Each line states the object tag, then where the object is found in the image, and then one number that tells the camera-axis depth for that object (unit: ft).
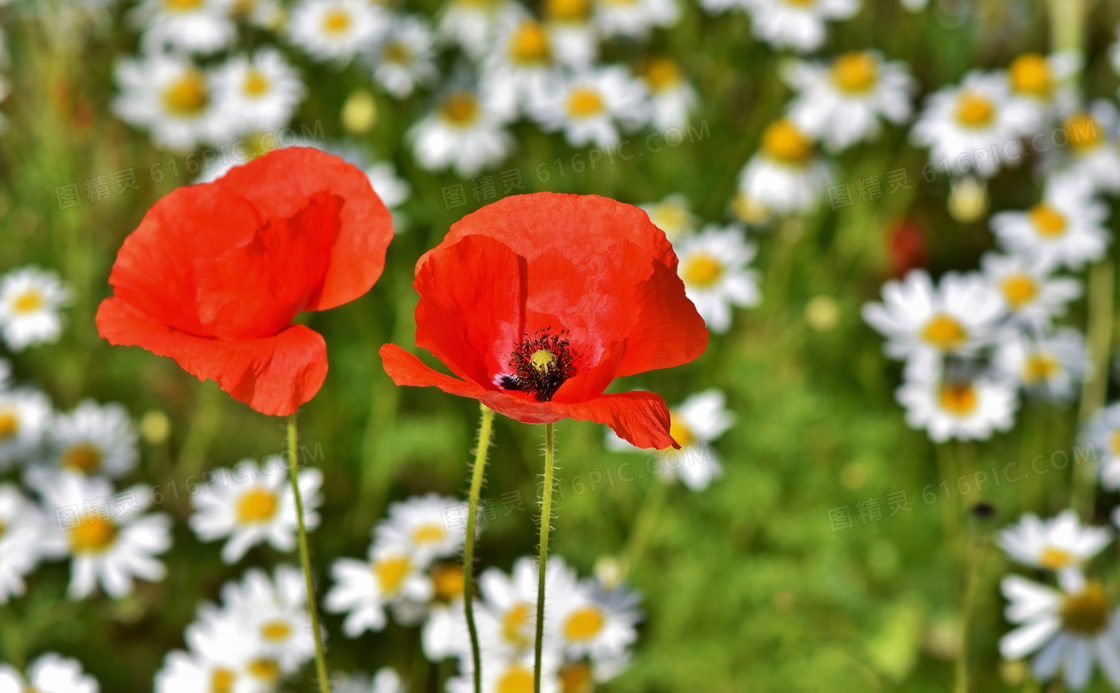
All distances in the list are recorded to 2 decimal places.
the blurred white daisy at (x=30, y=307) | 8.25
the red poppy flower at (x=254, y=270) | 2.91
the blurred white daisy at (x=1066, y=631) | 5.90
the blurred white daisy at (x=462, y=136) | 10.07
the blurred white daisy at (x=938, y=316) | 7.68
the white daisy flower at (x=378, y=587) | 6.12
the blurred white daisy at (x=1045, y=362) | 8.05
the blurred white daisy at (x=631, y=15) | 10.93
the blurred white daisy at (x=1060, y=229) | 8.55
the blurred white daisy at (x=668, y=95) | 10.68
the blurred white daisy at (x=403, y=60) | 10.36
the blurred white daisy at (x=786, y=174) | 9.81
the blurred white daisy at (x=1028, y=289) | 8.04
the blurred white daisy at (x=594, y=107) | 9.96
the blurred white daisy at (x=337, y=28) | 10.50
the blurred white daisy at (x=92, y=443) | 7.69
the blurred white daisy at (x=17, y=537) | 6.38
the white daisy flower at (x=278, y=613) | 6.00
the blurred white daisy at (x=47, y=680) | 5.32
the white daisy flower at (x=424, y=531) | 6.34
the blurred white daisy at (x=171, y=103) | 10.28
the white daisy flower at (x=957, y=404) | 7.34
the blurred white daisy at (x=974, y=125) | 9.46
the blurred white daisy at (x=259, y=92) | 10.00
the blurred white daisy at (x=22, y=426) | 7.66
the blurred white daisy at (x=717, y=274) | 8.36
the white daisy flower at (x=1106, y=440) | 7.35
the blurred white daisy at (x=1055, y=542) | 6.26
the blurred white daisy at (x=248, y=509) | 6.50
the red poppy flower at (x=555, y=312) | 2.65
